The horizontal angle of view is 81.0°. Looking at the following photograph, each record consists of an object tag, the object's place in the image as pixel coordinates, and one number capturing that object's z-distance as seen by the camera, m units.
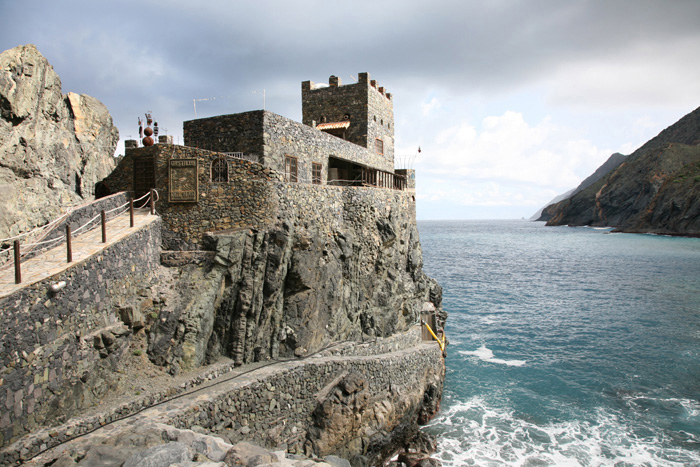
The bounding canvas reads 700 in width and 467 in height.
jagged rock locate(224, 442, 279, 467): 10.80
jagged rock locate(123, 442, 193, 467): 9.64
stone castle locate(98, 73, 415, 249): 19.69
